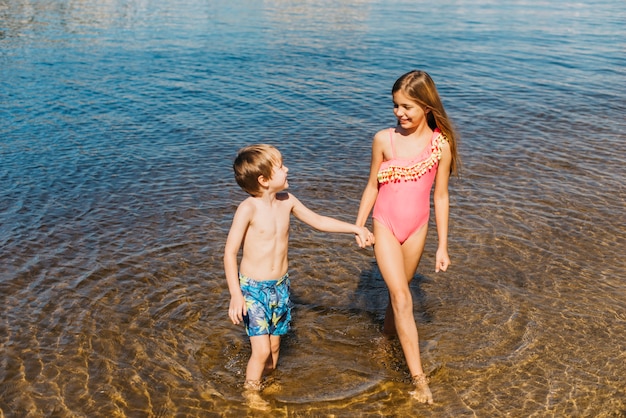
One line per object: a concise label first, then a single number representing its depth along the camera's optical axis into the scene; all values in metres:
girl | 5.05
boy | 4.70
